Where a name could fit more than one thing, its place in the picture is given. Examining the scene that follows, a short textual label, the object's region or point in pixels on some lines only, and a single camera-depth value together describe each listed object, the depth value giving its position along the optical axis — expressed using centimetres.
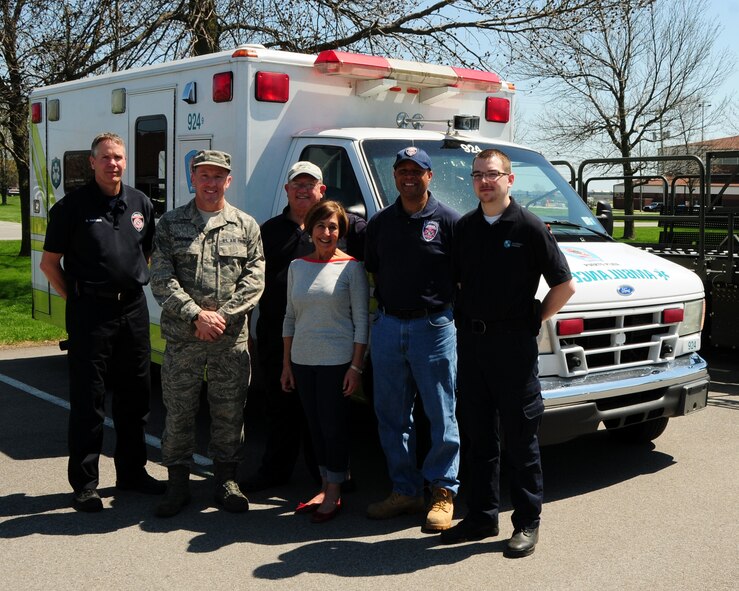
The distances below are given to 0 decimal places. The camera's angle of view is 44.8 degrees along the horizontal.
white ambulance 524
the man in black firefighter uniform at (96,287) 508
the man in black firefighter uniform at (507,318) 439
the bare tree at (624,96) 2664
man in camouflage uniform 498
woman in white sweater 485
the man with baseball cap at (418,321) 472
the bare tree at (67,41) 1261
